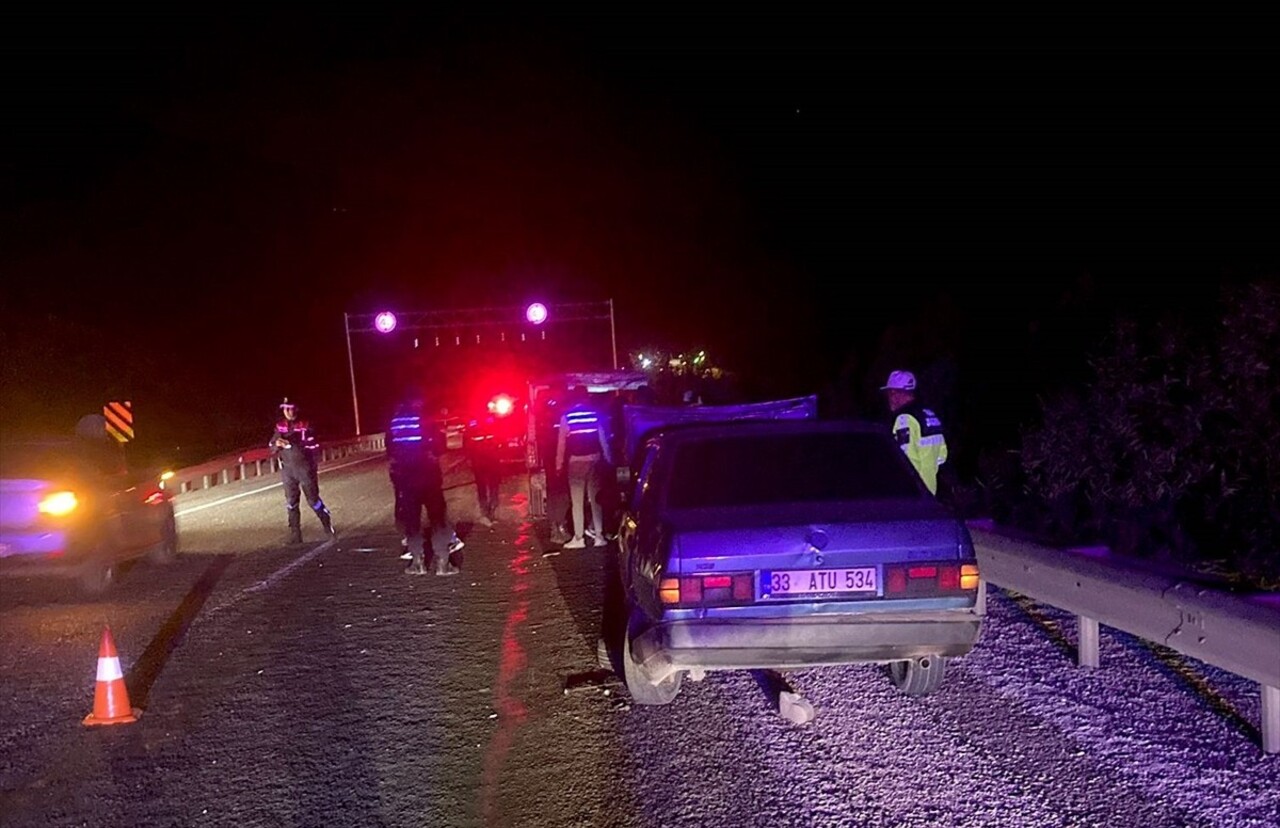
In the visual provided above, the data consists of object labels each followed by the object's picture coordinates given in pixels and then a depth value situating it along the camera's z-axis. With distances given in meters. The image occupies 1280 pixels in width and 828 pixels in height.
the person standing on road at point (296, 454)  11.45
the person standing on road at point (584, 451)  10.58
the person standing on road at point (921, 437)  7.16
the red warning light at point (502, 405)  19.17
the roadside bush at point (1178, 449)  8.23
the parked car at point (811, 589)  4.70
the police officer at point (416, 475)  9.80
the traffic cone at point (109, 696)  5.54
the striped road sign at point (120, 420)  19.92
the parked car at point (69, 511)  8.59
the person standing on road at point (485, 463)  13.35
